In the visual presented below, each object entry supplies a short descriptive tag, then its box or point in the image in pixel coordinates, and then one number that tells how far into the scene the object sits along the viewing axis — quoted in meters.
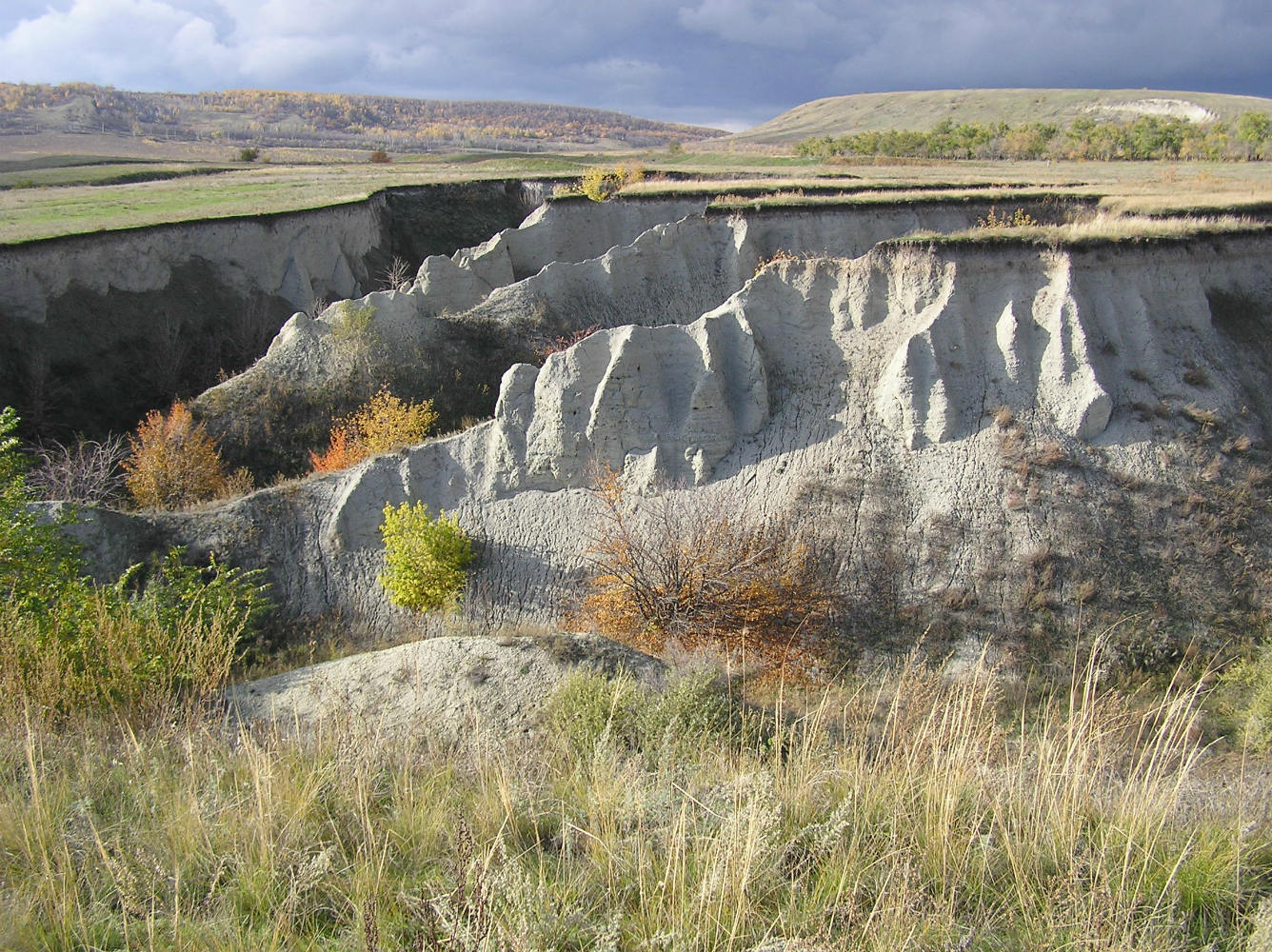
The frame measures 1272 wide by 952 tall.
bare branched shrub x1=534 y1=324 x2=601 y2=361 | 26.84
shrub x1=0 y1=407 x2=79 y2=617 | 10.83
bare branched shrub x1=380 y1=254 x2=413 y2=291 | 38.20
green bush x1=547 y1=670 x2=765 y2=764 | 7.02
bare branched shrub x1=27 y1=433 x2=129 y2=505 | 19.98
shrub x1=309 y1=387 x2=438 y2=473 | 21.95
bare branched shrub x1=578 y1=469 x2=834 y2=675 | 14.02
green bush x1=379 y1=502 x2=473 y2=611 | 16.11
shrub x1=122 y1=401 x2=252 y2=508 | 21.53
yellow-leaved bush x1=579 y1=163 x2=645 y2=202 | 37.56
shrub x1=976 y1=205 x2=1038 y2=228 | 24.97
